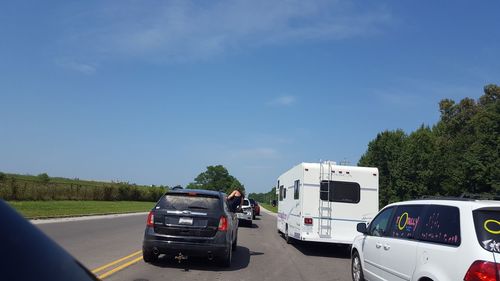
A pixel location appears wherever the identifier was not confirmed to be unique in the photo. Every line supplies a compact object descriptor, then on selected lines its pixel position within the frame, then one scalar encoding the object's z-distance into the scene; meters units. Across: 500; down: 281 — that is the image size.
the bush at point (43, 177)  61.33
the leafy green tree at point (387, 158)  68.06
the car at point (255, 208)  38.56
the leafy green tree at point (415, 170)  64.00
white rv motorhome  15.90
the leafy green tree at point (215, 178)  181.12
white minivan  5.58
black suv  10.86
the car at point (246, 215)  27.72
